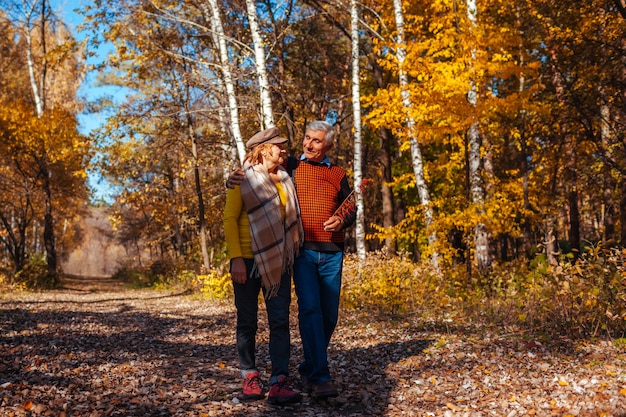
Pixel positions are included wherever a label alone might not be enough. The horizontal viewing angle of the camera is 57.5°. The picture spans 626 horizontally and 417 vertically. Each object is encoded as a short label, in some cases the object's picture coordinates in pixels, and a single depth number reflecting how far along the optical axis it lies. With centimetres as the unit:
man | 412
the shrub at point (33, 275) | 1728
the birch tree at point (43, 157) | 1878
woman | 395
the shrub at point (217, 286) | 1252
